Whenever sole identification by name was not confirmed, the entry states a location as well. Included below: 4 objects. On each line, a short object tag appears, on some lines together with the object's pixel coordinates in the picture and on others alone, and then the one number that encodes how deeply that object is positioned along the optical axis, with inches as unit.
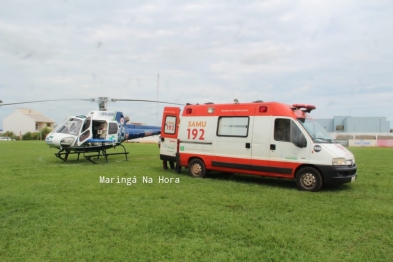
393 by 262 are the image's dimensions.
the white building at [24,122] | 3073.3
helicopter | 609.3
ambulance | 348.5
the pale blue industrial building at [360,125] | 2780.5
